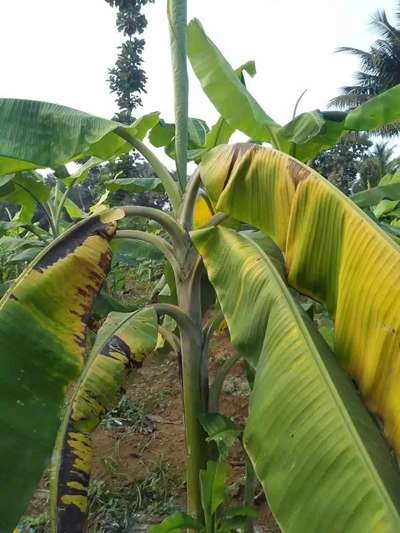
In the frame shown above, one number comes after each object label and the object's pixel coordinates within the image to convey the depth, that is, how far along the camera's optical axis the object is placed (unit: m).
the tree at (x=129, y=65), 16.38
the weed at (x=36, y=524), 2.18
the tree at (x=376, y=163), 20.95
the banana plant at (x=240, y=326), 0.94
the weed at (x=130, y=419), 3.22
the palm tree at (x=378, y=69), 22.47
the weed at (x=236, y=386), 3.57
